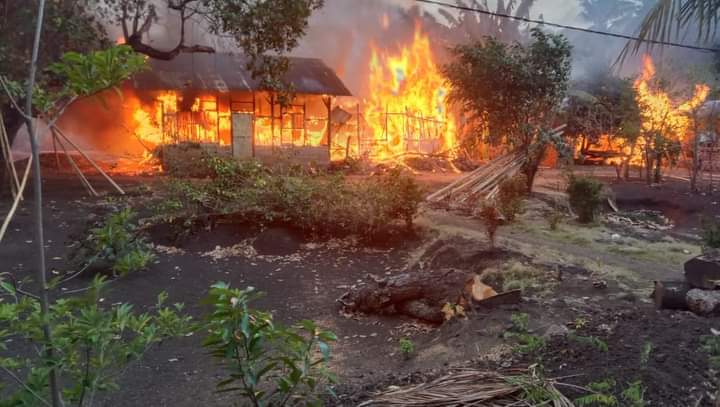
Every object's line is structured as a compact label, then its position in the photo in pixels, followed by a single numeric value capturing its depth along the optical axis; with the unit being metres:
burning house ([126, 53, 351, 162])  22.66
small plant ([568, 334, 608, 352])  4.00
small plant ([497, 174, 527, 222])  9.41
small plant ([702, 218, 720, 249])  7.41
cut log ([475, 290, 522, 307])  5.95
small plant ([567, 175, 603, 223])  11.53
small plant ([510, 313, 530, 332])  5.04
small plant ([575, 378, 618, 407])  3.06
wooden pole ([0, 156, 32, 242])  2.21
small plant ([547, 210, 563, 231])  11.02
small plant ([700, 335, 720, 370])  3.53
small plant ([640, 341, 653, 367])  3.62
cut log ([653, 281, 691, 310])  5.45
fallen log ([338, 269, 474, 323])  6.25
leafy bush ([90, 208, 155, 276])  2.74
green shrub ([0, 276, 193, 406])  2.20
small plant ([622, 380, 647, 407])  3.08
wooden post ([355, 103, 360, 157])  25.90
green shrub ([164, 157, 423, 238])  9.93
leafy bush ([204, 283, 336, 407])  2.18
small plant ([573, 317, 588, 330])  4.82
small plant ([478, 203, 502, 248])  8.62
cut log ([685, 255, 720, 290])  5.66
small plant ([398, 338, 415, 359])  5.08
